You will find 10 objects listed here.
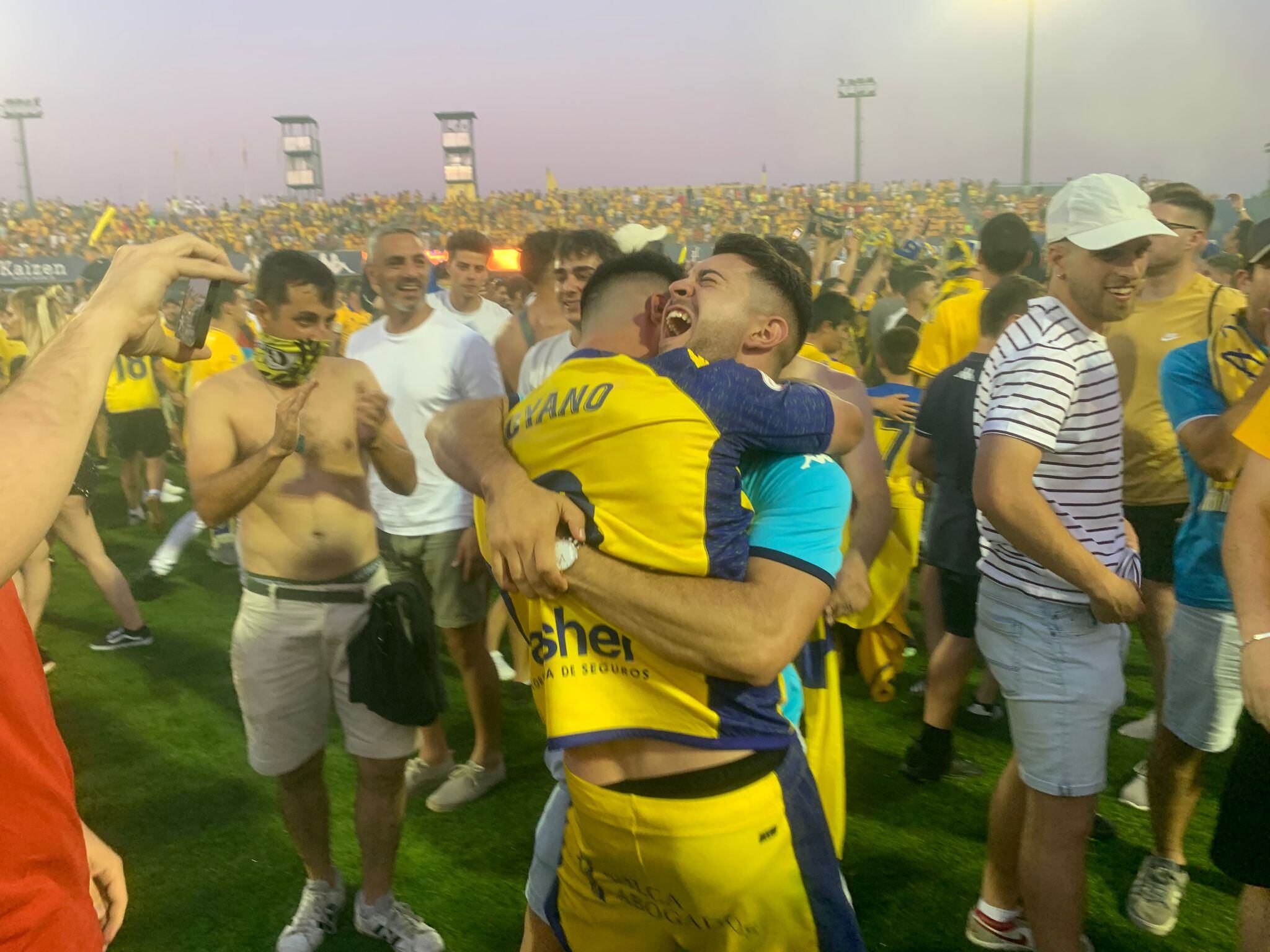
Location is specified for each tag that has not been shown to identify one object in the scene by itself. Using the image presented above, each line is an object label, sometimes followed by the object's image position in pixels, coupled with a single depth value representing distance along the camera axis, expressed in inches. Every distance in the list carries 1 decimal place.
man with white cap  85.4
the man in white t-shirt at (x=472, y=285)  233.9
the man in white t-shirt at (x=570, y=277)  153.6
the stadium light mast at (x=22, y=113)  1318.9
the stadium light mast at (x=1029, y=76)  773.3
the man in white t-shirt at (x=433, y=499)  152.1
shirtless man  106.9
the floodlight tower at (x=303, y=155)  1449.3
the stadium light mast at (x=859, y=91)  1204.5
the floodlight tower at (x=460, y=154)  1376.7
